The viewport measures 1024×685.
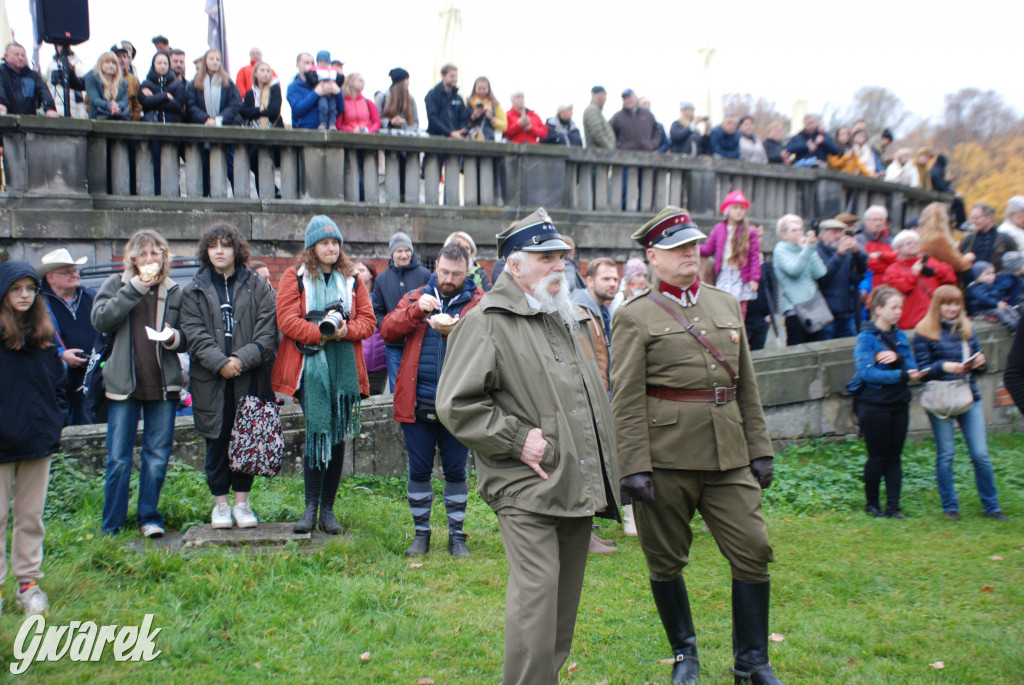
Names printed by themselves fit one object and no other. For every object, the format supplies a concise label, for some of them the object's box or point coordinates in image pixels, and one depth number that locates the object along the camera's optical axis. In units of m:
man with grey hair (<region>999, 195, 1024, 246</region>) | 10.02
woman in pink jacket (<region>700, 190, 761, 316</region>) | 9.08
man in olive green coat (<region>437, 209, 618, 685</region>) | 3.40
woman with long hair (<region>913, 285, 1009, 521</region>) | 7.14
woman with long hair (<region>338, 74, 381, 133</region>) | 11.09
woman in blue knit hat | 5.99
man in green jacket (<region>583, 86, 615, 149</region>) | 12.37
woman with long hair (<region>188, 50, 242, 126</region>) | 10.30
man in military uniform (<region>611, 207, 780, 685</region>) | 4.02
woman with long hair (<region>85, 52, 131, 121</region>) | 9.91
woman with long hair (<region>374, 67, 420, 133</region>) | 11.38
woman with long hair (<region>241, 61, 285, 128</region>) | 10.76
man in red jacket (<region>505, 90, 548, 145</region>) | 11.70
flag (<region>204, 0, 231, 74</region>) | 14.32
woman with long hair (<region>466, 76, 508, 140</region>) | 11.56
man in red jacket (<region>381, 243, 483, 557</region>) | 5.95
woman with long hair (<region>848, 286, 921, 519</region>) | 6.99
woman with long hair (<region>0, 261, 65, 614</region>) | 4.73
